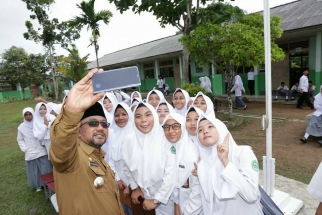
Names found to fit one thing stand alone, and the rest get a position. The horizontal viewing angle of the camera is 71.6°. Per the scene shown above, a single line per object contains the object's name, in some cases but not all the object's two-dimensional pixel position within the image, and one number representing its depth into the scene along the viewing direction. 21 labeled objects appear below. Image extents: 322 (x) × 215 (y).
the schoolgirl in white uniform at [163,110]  3.20
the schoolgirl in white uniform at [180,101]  3.91
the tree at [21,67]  24.31
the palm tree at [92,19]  12.26
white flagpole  2.39
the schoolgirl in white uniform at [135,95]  5.64
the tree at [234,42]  6.01
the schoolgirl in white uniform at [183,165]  2.03
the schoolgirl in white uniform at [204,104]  3.32
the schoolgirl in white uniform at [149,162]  2.21
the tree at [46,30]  15.86
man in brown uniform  1.16
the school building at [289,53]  8.48
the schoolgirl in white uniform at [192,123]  2.37
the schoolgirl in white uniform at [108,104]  4.38
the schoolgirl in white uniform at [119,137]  2.97
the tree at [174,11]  7.34
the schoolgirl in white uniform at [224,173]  1.65
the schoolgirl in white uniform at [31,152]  4.17
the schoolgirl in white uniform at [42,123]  4.00
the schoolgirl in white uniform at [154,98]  4.16
